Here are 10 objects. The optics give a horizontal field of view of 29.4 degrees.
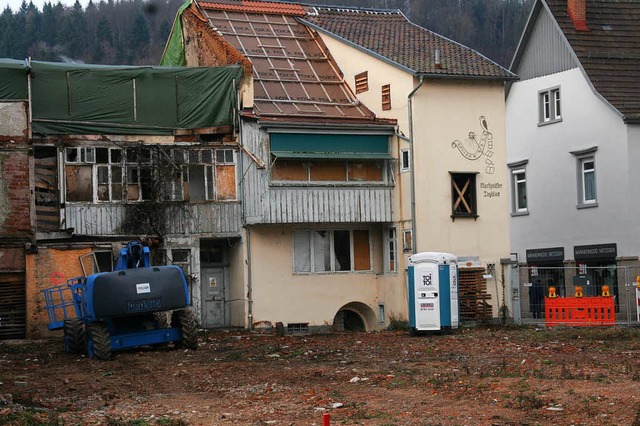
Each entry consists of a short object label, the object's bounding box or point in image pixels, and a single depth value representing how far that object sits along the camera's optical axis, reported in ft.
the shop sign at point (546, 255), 159.33
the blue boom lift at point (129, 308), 90.48
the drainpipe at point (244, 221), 127.85
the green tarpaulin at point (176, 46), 147.95
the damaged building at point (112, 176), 119.55
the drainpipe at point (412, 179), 130.93
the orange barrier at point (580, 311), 116.16
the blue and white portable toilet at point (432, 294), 109.60
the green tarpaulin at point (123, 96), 123.54
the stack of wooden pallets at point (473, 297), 131.85
